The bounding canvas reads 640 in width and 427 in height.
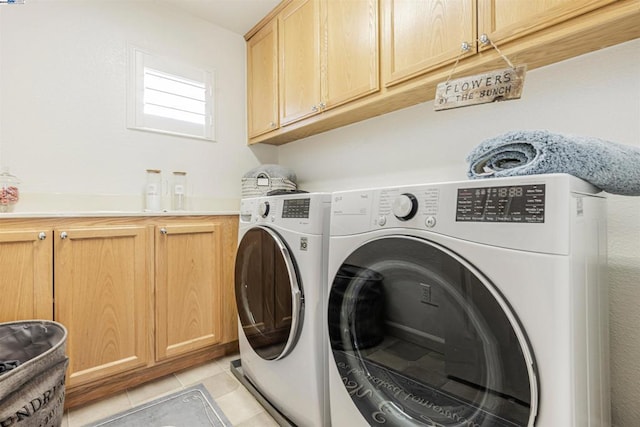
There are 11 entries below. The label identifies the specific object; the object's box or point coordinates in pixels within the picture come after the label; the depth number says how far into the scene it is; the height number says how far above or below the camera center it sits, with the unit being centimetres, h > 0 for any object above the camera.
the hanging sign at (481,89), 87 +40
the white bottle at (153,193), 188 +14
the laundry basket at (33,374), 96 -57
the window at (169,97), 193 +82
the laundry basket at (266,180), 211 +25
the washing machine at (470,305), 58 -22
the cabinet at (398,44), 96 +69
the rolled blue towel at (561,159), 69 +14
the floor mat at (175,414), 131 -93
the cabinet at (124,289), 129 -38
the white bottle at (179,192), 206 +16
